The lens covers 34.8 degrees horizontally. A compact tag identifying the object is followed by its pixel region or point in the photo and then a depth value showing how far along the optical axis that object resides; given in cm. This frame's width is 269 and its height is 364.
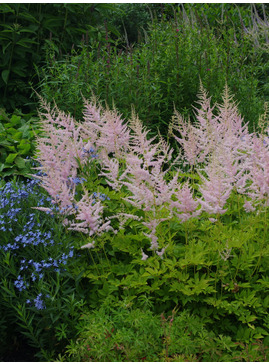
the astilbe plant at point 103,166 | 339
